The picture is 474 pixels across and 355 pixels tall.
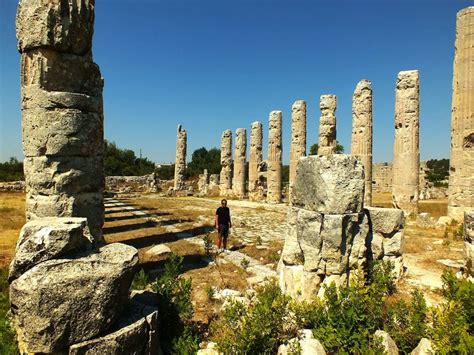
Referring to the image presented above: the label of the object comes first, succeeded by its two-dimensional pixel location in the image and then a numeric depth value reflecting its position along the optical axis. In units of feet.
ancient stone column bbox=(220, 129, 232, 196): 94.27
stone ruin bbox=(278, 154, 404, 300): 15.33
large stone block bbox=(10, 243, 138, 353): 9.24
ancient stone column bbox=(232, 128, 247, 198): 86.74
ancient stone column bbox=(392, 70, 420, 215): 48.39
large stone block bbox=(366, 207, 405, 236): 20.85
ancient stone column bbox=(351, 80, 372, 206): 52.42
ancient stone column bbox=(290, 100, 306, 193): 69.51
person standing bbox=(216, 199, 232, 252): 28.53
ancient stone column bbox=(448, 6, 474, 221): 41.37
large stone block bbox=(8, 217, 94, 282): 10.00
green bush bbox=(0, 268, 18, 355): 9.78
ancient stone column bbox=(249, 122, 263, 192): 81.30
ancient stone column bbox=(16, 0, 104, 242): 17.71
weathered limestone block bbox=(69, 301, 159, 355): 9.66
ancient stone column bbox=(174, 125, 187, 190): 97.77
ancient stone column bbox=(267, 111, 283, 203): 74.02
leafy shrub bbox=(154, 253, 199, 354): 11.41
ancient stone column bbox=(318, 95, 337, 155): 57.36
